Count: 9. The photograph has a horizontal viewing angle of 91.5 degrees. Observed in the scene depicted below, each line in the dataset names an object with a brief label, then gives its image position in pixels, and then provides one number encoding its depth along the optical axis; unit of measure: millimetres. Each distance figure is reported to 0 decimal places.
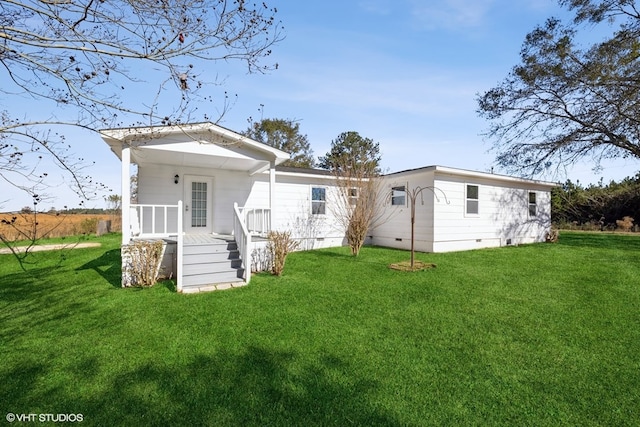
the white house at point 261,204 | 6758
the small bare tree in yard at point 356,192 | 9484
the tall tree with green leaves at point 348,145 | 26312
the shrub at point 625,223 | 18562
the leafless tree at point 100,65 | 3059
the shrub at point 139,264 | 6184
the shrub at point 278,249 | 7141
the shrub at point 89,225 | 16969
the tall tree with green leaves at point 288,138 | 26328
